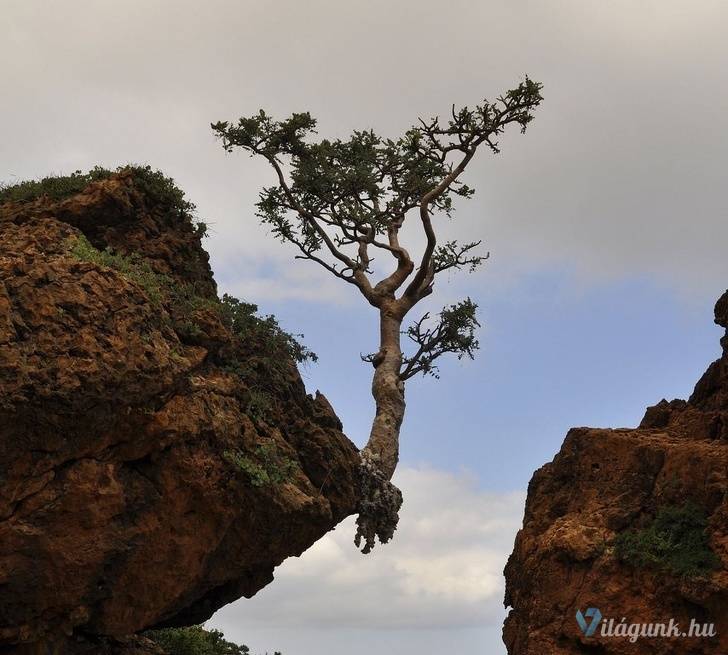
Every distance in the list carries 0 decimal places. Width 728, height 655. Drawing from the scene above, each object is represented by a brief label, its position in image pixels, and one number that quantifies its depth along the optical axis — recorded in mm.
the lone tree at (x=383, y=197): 22906
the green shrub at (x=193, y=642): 20117
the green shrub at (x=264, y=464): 14955
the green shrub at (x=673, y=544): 11844
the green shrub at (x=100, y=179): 17203
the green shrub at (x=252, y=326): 17500
